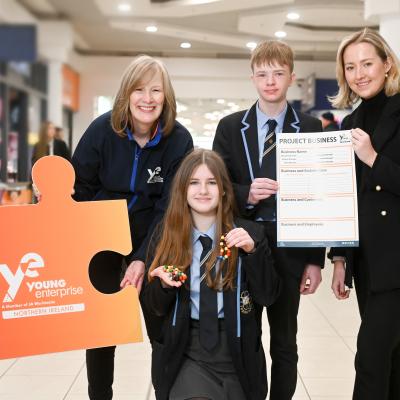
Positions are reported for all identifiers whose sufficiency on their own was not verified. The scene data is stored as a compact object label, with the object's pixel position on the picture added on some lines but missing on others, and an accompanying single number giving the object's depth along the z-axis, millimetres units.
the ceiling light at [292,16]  10492
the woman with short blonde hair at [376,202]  1923
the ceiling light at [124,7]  10183
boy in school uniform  2141
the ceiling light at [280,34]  11848
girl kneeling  1954
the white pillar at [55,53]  7970
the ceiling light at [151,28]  11647
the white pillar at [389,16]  6795
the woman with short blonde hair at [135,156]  2008
